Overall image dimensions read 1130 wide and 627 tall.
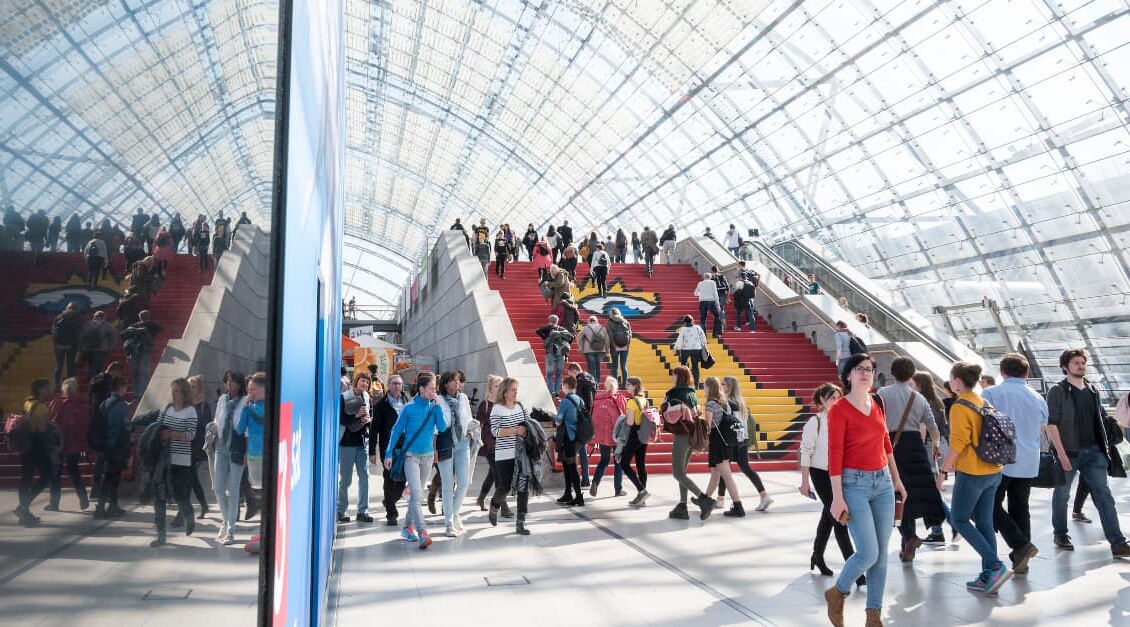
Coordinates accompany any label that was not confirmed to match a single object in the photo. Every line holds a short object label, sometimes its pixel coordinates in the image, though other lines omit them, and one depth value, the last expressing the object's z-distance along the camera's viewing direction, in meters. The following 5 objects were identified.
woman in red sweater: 4.84
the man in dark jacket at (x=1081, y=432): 7.06
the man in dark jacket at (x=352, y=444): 9.35
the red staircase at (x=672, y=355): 14.69
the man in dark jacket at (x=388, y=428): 9.11
